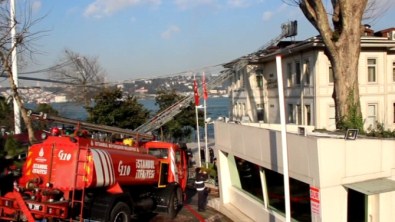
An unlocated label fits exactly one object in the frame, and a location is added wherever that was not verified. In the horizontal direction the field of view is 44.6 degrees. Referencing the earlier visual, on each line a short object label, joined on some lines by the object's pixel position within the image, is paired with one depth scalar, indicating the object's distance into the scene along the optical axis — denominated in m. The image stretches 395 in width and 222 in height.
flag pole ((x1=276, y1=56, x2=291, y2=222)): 7.84
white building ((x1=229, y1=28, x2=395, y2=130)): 30.66
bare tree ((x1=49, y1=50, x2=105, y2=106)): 52.50
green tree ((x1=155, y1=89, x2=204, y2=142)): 46.25
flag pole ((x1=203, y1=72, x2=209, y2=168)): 30.59
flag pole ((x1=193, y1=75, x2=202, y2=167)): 30.78
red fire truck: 11.70
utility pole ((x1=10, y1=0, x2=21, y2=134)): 17.92
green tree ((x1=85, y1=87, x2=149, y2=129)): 38.25
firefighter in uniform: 17.59
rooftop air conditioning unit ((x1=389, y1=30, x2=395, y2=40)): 33.84
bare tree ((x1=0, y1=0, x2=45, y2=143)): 17.80
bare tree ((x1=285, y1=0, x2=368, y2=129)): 17.03
